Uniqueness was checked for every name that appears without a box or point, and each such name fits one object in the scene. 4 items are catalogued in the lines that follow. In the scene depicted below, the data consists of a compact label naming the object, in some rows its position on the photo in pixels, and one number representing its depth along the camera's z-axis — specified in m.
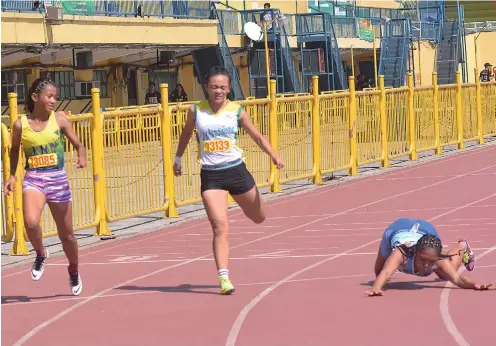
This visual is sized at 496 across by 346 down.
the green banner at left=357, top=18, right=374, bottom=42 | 48.41
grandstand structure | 30.55
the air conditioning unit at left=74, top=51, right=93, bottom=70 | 34.19
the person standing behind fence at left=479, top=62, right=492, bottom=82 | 46.34
